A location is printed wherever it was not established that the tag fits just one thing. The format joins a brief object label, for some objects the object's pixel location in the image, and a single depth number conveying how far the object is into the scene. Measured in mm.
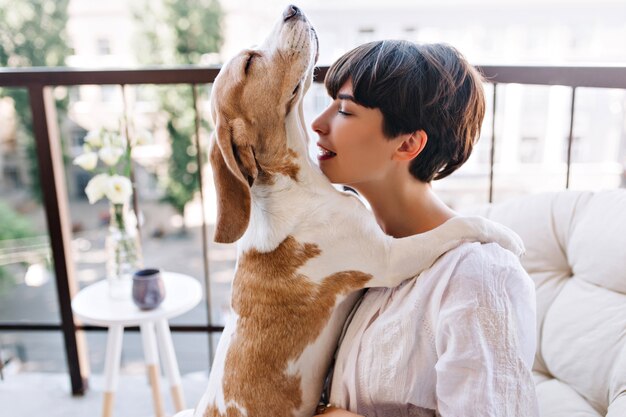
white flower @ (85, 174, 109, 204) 2069
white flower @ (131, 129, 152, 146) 2152
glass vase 2102
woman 961
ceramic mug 1957
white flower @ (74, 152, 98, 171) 2129
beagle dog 1144
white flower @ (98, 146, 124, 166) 2074
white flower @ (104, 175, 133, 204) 2068
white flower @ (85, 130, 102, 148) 2099
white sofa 1248
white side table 1966
